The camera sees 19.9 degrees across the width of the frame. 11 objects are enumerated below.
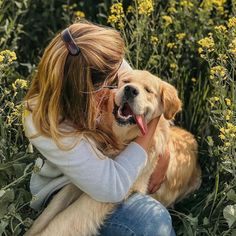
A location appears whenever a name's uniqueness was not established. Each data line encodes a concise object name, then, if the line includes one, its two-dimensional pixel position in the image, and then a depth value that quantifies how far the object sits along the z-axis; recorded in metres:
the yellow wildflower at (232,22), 3.46
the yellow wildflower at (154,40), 3.93
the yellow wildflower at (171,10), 4.29
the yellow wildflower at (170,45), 4.02
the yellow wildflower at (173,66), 3.97
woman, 2.94
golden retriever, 3.11
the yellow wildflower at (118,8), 3.74
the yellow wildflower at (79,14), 4.50
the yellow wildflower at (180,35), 4.11
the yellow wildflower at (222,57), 3.39
